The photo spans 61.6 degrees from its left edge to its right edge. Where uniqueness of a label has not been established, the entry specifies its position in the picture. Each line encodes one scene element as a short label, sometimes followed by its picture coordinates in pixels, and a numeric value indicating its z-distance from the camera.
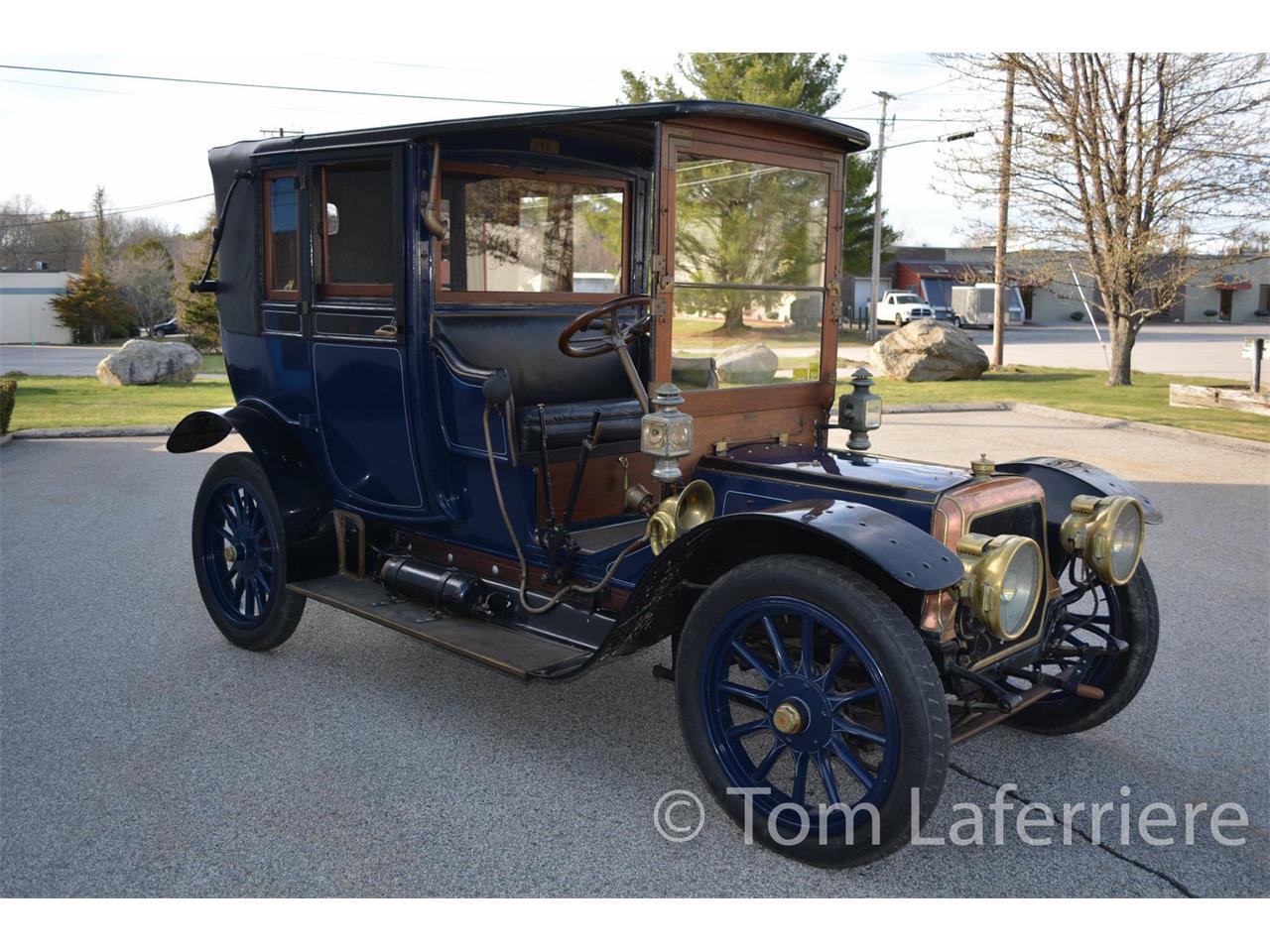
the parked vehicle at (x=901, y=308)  36.68
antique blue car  3.09
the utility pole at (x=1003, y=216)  16.31
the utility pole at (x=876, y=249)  28.90
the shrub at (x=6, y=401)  10.97
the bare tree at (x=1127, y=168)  14.54
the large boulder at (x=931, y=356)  17.56
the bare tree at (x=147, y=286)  33.94
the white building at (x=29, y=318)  34.00
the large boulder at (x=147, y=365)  17.19
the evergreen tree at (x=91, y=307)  32.66
